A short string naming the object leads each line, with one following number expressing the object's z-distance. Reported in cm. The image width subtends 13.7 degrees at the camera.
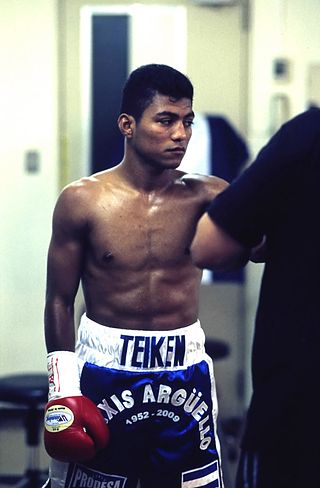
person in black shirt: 229
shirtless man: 298
